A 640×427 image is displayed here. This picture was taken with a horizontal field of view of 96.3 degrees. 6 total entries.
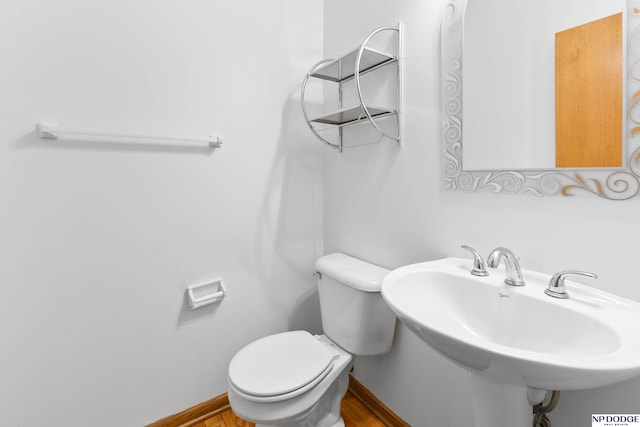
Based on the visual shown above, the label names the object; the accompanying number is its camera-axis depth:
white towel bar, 0.98
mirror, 0.67
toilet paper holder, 1.27
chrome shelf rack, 1.17
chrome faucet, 0.78
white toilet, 1.00
